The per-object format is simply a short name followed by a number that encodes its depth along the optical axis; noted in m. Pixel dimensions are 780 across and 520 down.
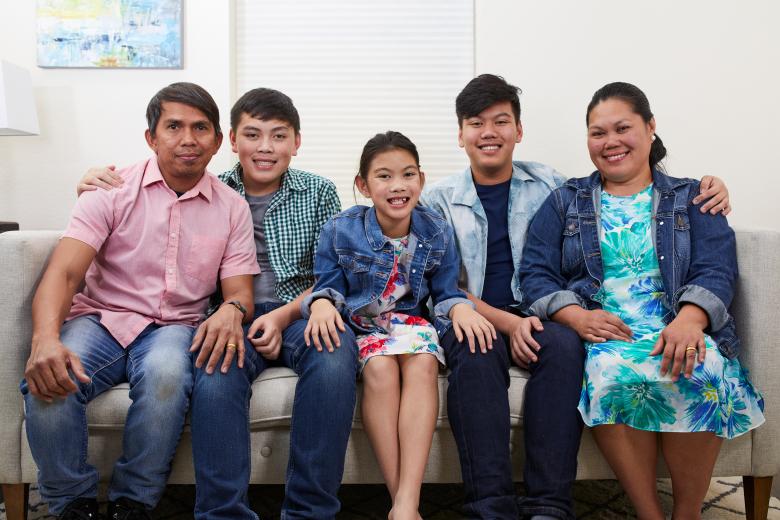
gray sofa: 1.34
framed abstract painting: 2.38
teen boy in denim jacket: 1.28
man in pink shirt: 1.25
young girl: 1.34
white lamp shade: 2.12
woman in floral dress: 1.32
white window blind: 2.53
